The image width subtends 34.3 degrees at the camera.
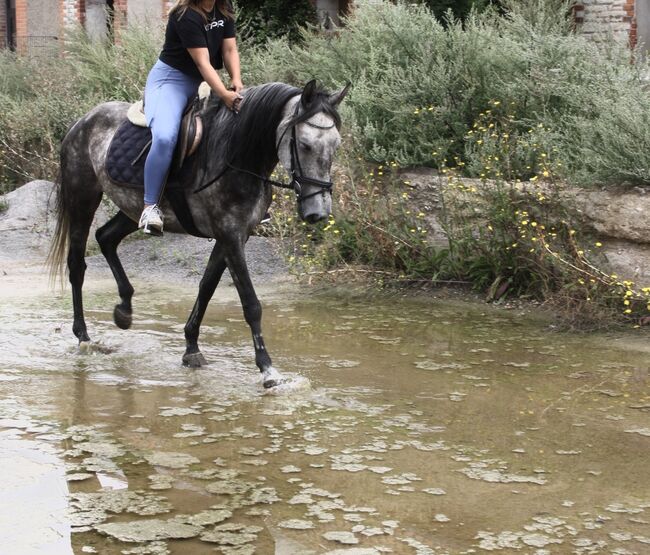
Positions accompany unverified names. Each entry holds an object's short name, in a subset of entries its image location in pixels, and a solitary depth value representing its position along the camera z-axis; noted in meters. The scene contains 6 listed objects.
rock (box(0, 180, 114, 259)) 12.32
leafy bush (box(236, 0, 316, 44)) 19.25
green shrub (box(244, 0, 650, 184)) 9.41
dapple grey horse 6.37
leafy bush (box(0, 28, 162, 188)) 14.27
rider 6.83
